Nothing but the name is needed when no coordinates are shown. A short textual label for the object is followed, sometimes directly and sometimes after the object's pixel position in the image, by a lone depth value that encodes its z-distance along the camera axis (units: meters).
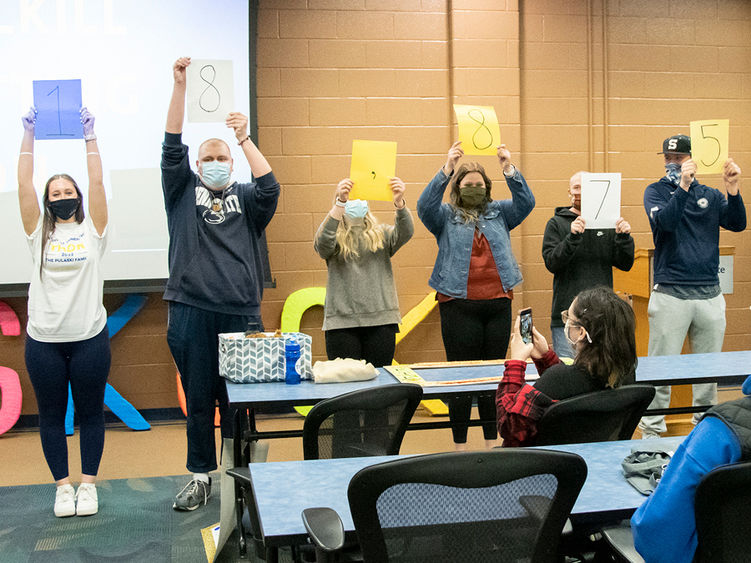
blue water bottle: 3.00
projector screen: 4.70
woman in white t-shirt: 3.41
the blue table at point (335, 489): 1.60
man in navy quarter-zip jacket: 4.12
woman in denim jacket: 3.82
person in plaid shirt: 2.22
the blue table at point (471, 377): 2.73
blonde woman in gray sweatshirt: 3.80
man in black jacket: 3.99
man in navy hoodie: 3.34
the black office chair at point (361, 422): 2.30
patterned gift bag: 3.01
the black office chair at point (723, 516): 1.35
